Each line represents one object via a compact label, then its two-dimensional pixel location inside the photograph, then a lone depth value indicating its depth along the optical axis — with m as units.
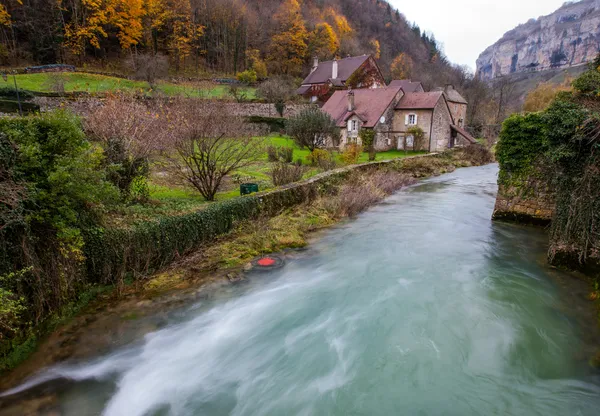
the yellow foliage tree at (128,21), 49.72
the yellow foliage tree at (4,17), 40.07
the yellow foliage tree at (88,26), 44.78
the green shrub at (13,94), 26.65
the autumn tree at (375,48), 83.50
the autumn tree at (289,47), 64.38
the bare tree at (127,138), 9.86
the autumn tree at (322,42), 66.50
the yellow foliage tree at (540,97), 38.22
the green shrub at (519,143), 11.65
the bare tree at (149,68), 42.38
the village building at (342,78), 49.09
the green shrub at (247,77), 52.50
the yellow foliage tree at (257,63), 56.47
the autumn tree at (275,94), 43.25
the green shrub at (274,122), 38.09
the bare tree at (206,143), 11.90
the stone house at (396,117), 33.91
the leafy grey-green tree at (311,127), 23.69
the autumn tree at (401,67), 75.04
